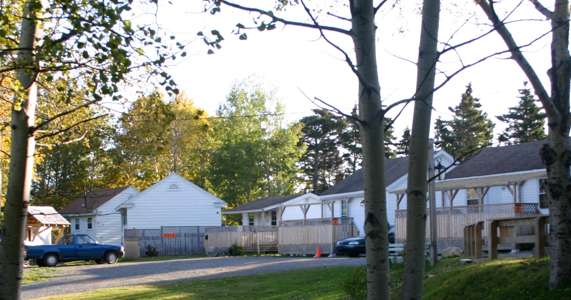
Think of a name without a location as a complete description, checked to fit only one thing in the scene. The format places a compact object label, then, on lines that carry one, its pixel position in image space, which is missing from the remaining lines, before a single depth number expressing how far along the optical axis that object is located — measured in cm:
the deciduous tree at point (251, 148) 5256
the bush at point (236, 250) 3259
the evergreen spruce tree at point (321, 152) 6138
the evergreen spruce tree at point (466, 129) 5366
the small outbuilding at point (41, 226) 3197
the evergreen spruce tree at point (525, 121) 4868
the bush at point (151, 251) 3391
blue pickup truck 2792
